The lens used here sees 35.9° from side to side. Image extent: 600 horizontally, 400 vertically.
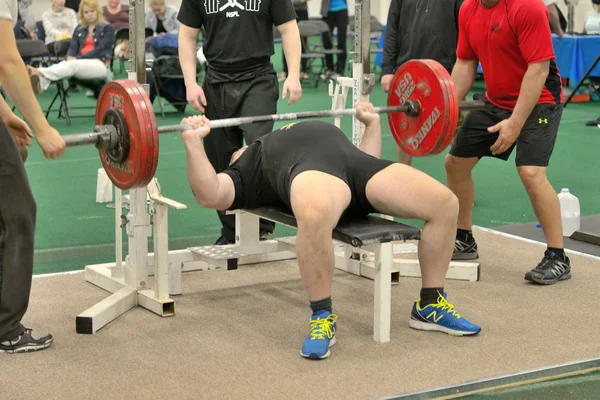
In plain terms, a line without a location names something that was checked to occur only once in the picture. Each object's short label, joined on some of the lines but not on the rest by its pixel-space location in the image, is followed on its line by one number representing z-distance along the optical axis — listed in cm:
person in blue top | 1216
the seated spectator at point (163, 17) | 1070
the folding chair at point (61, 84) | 854
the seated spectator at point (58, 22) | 1123
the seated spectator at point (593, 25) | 999
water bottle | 488
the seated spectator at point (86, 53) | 857
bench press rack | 332
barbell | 309
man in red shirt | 388
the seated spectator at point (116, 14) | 1213
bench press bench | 326
